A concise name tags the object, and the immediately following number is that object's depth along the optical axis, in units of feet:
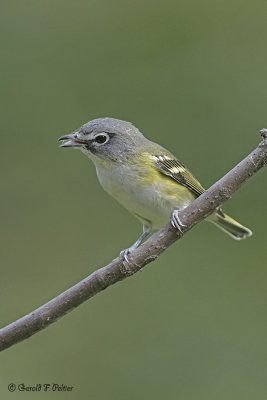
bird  23.53
